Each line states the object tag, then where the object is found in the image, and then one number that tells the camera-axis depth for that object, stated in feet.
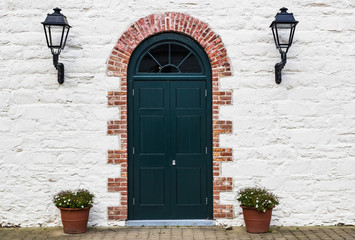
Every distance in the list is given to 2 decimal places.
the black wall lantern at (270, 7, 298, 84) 20.83
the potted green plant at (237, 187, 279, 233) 20.61
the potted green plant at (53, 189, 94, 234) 20.68
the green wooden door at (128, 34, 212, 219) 22.54
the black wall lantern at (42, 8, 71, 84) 20.78
